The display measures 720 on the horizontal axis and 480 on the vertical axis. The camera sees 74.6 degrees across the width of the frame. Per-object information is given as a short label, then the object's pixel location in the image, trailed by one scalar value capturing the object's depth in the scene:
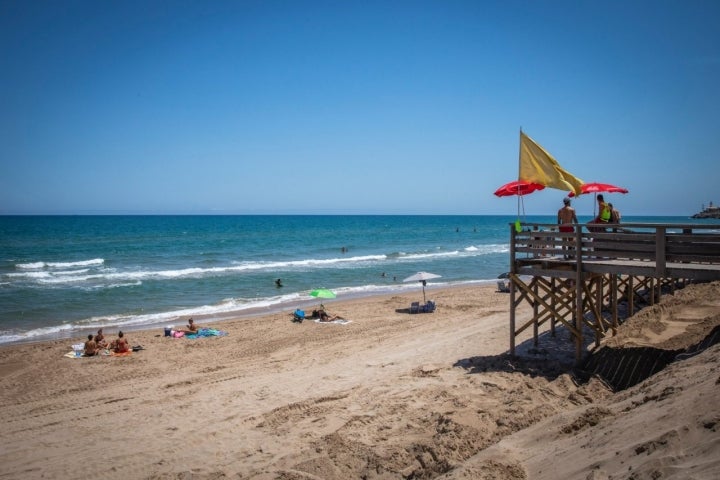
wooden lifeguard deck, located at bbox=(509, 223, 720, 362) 8.76
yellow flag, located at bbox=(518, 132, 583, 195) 10.02
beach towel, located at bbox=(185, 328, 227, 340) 17.17
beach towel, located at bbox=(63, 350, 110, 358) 14.91
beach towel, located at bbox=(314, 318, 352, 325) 19.02
